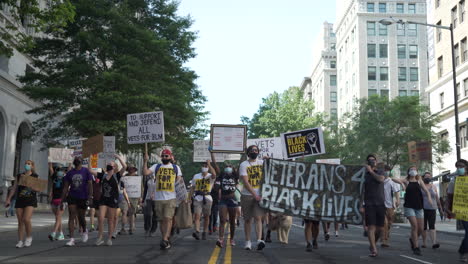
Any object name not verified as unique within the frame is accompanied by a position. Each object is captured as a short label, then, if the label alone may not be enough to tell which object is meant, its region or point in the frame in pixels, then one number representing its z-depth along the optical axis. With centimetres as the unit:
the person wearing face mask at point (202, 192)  1501
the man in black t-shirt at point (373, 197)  1091
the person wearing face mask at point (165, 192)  1109
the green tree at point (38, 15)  1614
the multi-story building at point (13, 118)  3048
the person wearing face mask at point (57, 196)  1372
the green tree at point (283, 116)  7006
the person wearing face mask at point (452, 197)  1022
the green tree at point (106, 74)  2964
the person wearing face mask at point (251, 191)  1120
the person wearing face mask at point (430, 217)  1336
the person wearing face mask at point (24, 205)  1157
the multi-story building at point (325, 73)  10294
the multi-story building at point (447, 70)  4359
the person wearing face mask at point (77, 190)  1234
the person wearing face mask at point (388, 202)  1346
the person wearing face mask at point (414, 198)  1274
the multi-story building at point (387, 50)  8038
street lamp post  2627
